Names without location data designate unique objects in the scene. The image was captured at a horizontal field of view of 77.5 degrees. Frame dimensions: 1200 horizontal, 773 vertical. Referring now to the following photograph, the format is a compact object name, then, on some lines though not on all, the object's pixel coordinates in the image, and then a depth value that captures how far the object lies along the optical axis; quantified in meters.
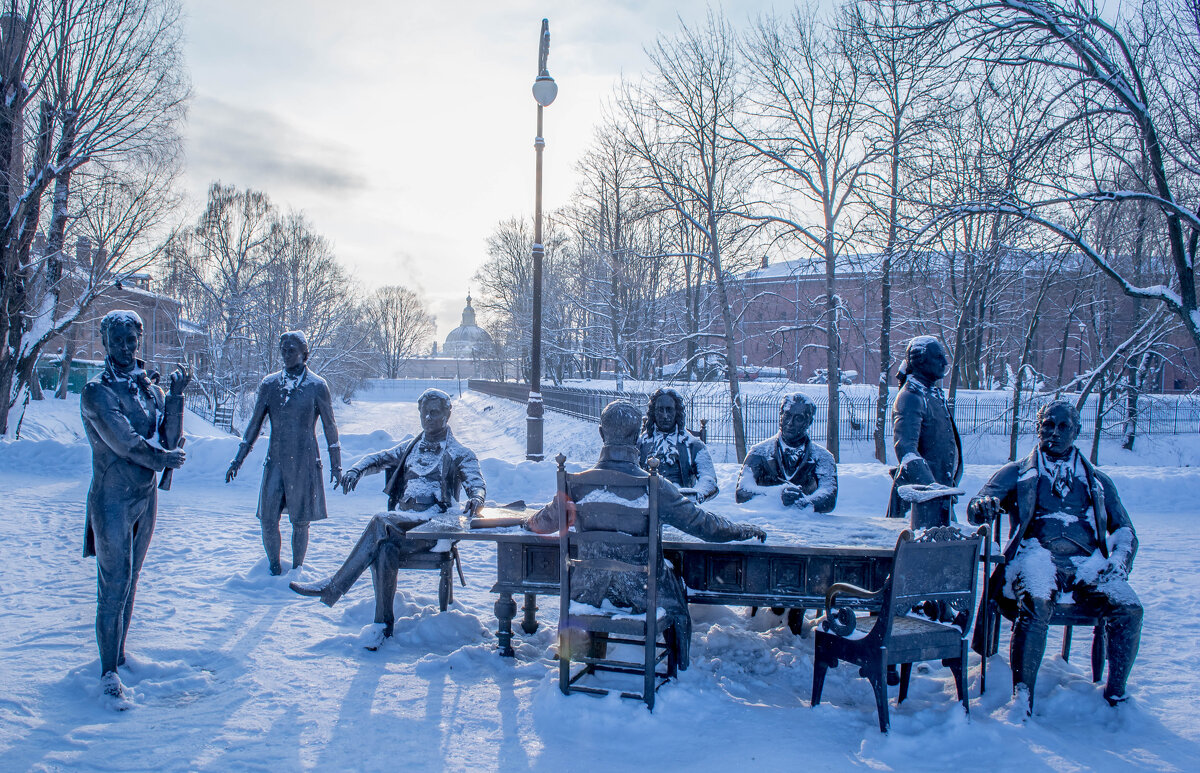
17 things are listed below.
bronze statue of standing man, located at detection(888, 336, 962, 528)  4.80
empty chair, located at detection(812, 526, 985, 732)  3.53
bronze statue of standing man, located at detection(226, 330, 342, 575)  6.34
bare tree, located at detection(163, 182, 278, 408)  28.20
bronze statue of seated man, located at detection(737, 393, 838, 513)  5.43
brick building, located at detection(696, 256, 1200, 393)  15.45
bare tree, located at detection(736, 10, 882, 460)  14.18
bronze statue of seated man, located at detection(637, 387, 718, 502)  5.50
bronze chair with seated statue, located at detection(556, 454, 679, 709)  3.62
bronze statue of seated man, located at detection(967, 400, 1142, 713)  3.92
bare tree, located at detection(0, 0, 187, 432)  14.95
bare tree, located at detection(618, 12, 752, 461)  15.14
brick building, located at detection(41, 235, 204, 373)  17.75
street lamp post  12.45
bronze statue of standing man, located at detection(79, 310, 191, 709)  3.86
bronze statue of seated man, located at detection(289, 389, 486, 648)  4.84
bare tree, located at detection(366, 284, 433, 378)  80.50
